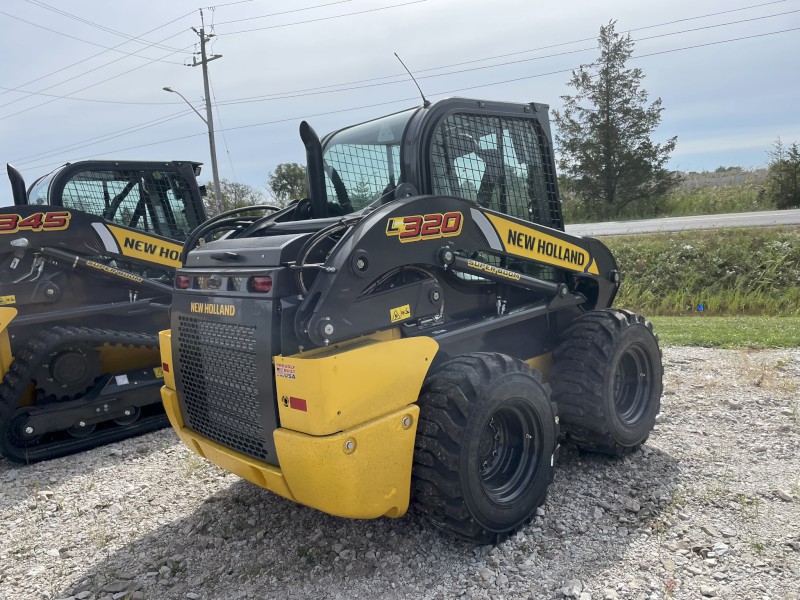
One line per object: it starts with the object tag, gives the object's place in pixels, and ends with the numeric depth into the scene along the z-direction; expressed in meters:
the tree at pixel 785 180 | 21.03
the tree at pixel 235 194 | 33.88
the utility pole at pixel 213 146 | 25.69
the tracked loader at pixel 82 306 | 5.46
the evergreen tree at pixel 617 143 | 28.94
